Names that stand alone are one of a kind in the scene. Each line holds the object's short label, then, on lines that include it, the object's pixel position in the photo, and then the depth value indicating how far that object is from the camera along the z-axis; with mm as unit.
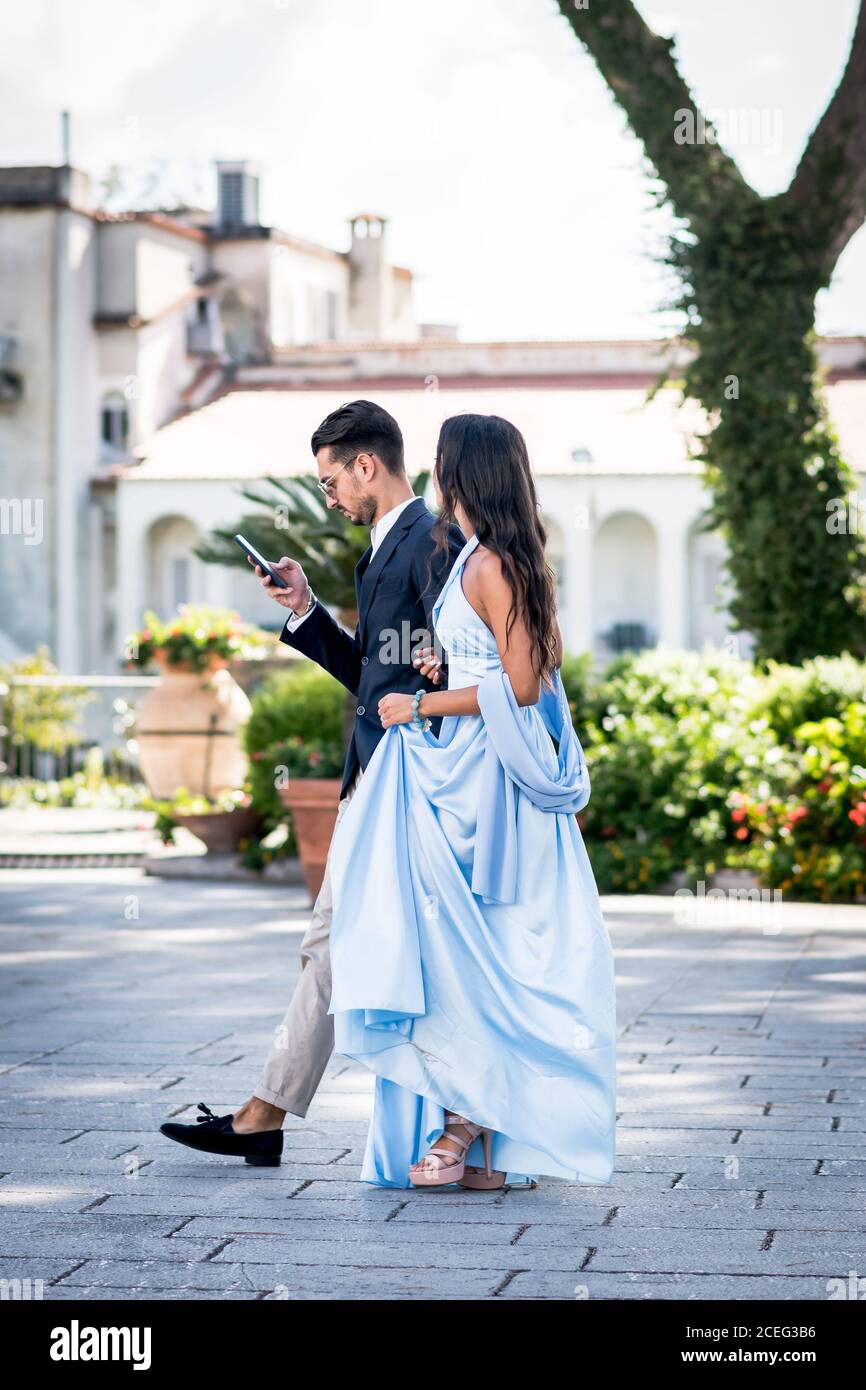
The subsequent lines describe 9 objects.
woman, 4531
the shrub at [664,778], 11922
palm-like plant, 11617
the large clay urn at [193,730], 14828
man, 4777
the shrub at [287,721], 12688
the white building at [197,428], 36188
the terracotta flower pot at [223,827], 13125
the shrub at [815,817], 11289
